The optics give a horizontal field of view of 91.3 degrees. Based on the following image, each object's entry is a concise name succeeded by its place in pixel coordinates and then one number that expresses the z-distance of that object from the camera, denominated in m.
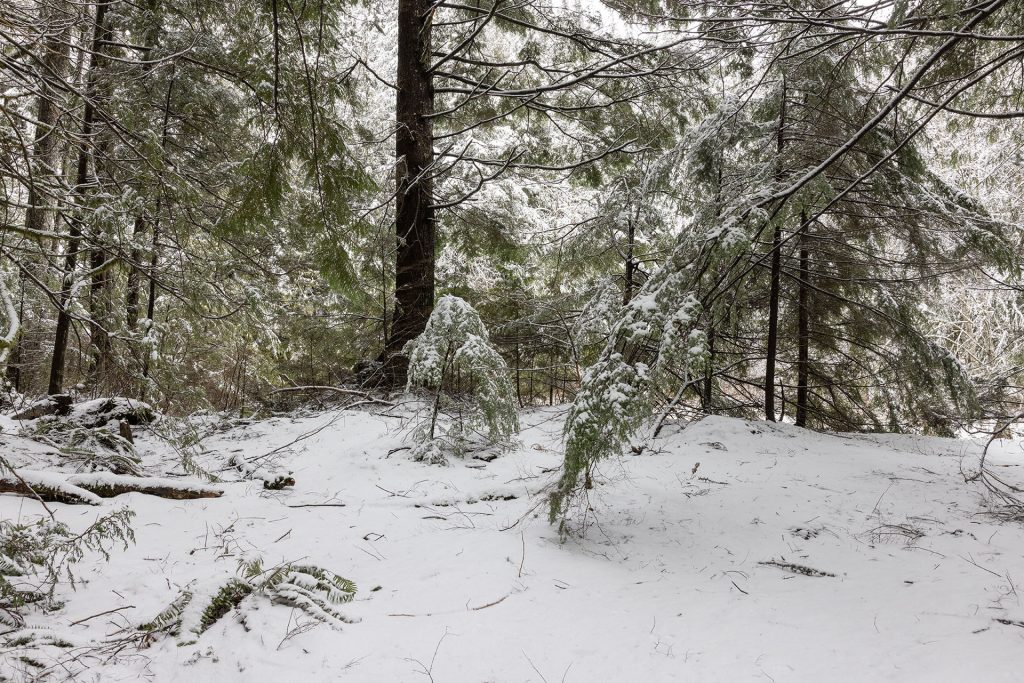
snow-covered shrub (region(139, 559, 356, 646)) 1.97
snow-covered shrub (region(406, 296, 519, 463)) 4.00
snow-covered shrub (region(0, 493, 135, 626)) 1.91
